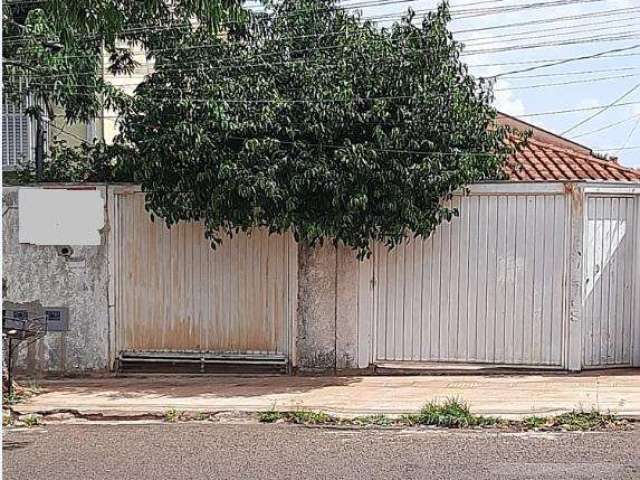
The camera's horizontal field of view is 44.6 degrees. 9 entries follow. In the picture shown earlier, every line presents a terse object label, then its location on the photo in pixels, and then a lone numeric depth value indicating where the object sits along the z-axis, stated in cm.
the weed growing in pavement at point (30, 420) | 738
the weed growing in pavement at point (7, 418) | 742
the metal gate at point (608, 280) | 914
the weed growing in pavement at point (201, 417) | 746
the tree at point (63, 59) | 883
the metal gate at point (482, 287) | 913
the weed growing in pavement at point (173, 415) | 743
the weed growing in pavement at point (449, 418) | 711
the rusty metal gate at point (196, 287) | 940
